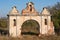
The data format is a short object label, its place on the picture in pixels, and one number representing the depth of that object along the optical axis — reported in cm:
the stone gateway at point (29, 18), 1206
